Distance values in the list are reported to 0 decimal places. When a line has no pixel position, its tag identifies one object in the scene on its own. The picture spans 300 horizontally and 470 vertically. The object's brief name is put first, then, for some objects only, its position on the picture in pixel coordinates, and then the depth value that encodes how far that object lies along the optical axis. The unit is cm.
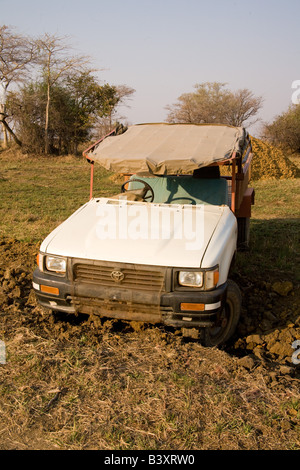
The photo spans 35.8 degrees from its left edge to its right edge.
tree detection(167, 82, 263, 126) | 3872
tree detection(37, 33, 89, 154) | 2622
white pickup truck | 390
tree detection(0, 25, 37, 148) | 2608
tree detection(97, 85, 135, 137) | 2842
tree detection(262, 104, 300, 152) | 3070
